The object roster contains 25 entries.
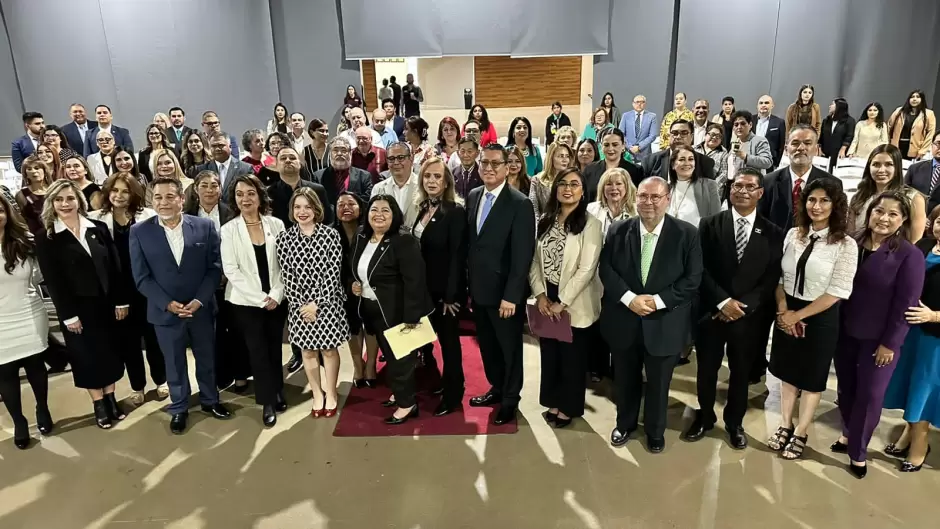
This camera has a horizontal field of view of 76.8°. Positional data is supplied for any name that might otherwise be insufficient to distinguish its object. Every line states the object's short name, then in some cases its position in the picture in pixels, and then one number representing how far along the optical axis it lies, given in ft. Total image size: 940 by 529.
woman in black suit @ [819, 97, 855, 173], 25.21
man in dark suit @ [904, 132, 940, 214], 13.52
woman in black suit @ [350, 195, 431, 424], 10.82
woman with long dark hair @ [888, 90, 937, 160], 23.32
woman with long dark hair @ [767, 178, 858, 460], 9.25
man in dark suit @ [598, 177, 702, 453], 9.70
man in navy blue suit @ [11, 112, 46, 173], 20.72
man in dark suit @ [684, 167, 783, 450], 9.80
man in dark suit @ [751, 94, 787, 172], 21.94
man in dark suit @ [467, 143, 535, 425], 10.63
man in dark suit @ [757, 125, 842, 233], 12.34
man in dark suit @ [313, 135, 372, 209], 14.60
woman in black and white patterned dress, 10.99
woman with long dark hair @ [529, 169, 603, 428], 10.38
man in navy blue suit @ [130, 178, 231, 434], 11.04
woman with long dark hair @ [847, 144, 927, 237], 11.65
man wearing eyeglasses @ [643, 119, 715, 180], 12.78
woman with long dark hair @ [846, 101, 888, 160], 23.48
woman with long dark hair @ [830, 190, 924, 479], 9.03
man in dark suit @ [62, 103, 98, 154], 22.40
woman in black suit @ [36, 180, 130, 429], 10.87
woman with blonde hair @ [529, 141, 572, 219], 14.26
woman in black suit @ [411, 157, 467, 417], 11.14
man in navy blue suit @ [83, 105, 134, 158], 22.04
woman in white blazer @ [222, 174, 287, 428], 11.18
